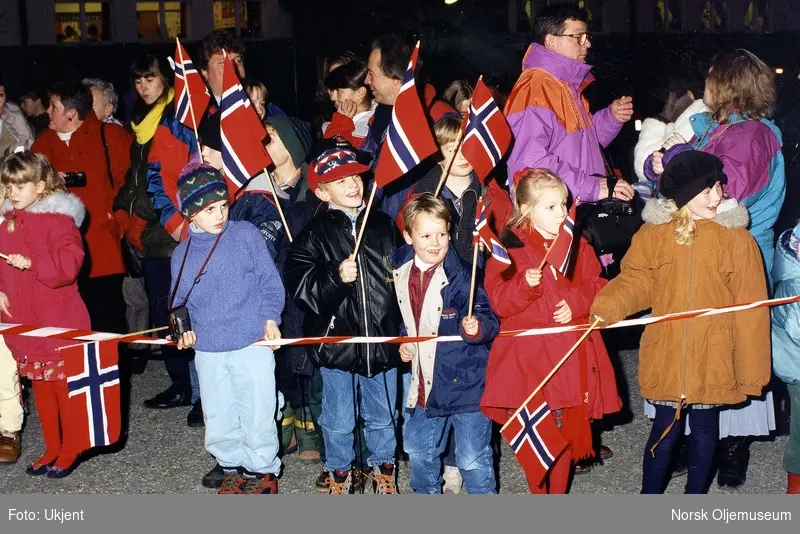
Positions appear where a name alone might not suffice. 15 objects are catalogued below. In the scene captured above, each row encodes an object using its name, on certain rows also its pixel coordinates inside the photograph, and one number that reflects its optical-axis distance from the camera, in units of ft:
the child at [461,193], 18.66
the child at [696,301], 16.51
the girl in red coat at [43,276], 19.80
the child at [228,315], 17.69
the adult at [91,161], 25.32
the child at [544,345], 16.49
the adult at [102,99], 28.12
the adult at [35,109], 33.35
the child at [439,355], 16.71
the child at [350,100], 22.67
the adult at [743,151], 18.60
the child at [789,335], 17.60
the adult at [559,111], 19.31
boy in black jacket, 17.53
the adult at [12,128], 28.04
